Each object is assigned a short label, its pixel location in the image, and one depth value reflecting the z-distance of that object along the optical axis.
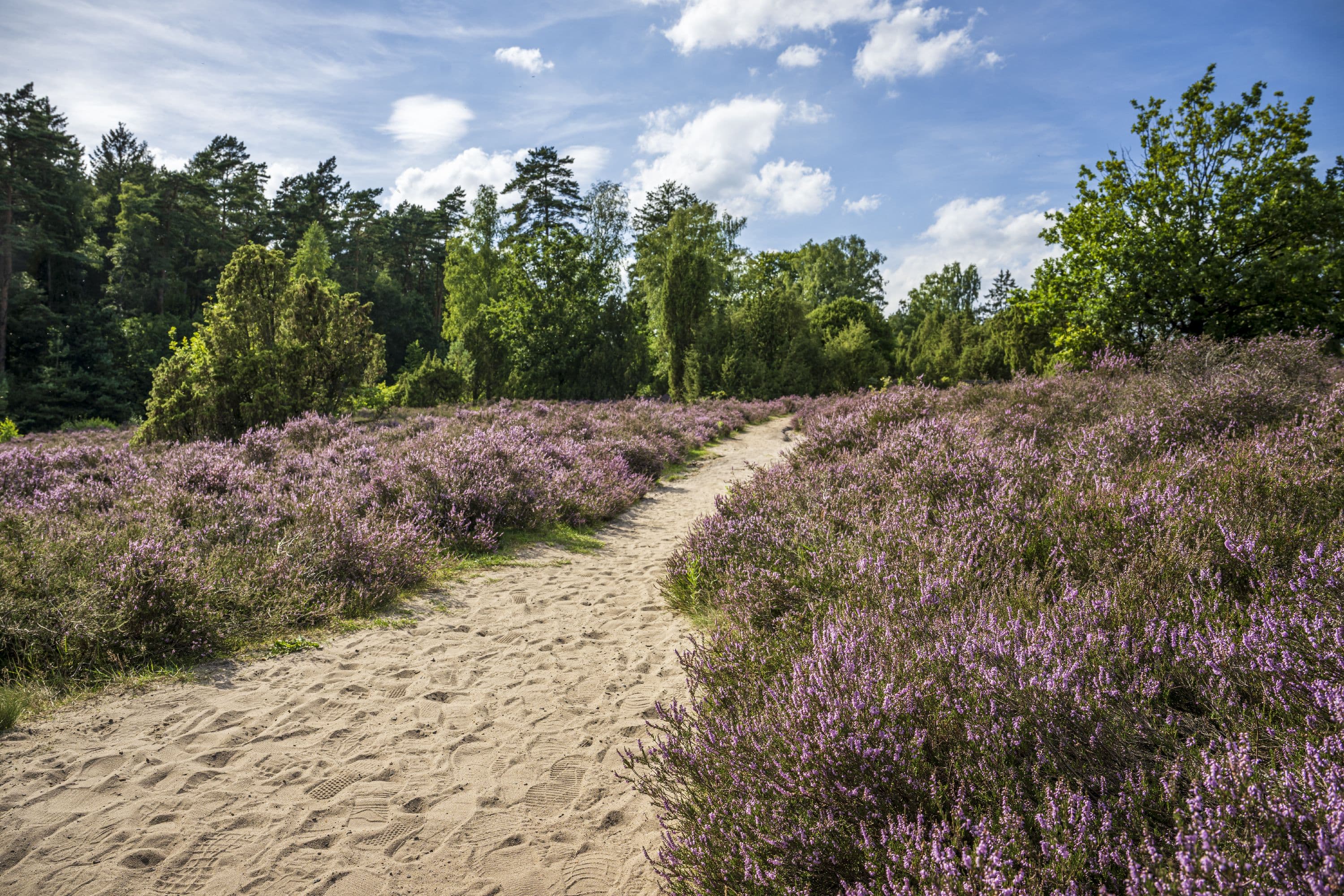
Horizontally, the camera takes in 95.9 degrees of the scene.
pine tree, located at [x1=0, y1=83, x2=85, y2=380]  32.75
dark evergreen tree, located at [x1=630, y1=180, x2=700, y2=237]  45.03
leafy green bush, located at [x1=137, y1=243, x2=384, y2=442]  11.71
